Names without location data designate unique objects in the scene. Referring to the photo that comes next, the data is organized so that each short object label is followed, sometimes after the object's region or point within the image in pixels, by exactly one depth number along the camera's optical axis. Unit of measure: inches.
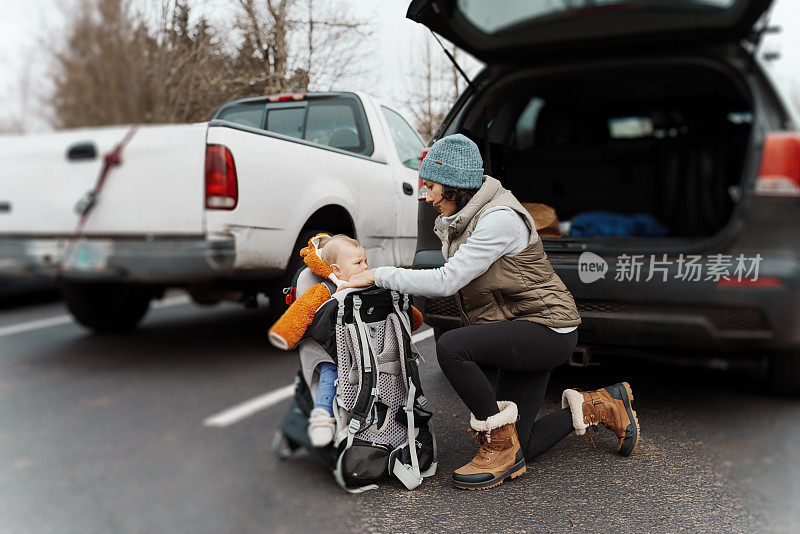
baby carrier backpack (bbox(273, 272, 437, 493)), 70.8
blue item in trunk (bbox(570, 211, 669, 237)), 111.6
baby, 70.1
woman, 74.5
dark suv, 73.9
